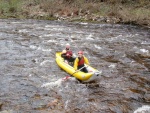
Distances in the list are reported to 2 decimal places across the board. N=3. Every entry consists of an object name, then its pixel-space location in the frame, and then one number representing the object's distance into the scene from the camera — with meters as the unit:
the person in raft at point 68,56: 12.63
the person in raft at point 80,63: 11.15
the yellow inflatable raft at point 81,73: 10.25
